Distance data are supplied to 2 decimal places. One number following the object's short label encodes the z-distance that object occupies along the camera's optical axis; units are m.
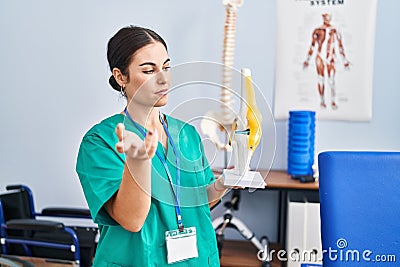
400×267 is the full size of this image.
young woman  1.15
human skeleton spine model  2.60
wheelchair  2.35
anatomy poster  2.72
